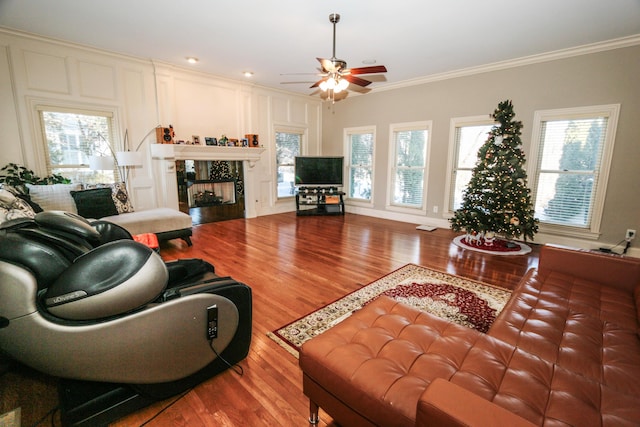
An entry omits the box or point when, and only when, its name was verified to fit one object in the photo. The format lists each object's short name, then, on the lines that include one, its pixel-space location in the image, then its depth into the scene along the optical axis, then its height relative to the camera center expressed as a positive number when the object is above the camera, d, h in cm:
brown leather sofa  96 -83
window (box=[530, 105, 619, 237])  407 +11
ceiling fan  311 +107
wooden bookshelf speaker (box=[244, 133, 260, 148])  614 +60
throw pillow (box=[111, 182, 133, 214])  421 -48
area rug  226 -121
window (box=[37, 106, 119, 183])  412 +37
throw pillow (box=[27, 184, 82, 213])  359 -40
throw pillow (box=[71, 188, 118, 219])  381 -50
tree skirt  418 -115
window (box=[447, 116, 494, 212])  516 +38
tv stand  689 -76
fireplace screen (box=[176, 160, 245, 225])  575 -47
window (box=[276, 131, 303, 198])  700 +24
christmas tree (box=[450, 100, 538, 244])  418 -26
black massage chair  118 -70
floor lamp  435 +12
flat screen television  686 -6
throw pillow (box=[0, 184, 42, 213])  319 -34
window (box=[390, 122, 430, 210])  595 +12
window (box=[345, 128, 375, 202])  686 +17
